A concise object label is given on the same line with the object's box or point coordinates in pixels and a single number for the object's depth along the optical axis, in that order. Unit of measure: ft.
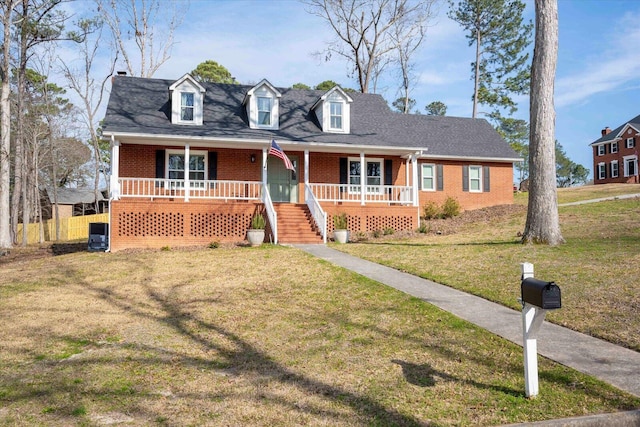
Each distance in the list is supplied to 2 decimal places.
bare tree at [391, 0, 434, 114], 122.01
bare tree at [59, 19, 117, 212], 109.19
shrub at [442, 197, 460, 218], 76.59
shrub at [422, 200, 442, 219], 76.28
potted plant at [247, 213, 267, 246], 53.72
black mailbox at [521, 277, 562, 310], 13.56
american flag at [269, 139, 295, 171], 55.25
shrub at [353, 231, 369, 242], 59.31
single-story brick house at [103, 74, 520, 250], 56.59
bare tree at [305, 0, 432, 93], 102.32
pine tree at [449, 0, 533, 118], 122.83
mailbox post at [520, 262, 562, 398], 14.32
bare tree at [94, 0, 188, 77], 101.19
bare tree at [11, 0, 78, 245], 76.07
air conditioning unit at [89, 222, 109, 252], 55.01
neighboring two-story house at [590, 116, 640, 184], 142.51
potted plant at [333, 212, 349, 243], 57.21
